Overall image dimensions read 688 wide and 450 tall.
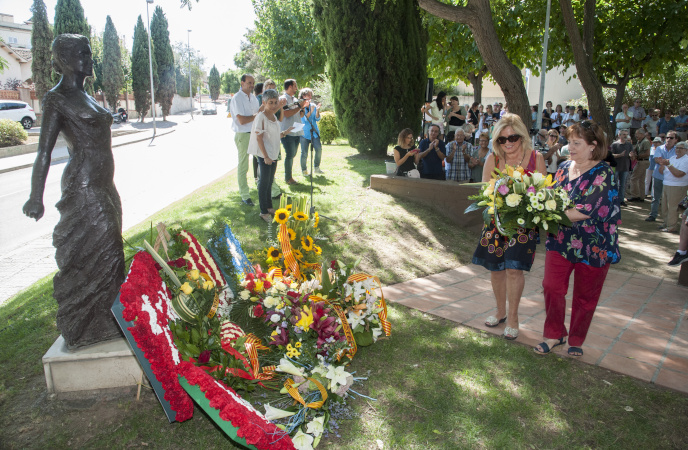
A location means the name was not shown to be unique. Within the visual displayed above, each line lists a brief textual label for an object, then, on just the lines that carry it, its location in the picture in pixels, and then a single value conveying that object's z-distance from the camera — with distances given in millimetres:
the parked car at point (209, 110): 57719
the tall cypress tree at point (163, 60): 47031
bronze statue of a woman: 3242
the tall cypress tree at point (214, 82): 94000
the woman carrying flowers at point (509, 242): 4016
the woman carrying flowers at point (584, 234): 3650
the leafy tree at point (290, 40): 26875
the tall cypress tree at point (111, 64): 43188
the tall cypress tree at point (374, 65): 13234
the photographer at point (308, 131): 9914
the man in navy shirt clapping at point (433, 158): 9234
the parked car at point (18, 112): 28892
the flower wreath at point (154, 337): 2811
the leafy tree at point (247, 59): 65875
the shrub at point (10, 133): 21484
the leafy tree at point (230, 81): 97275
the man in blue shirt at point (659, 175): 10039
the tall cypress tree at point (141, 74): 42125
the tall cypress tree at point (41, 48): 31922
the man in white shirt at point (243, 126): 8117
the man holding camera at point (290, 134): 9227
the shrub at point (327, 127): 18219
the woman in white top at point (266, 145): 6805
